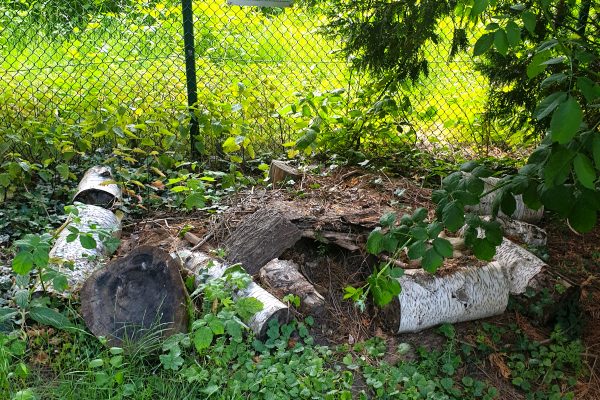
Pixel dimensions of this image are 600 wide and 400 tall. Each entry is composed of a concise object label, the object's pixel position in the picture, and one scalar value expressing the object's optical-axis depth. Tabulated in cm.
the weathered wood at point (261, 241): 378
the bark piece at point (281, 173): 498
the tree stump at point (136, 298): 328
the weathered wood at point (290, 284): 356
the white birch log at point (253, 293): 332
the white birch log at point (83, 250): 366
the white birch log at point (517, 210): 464
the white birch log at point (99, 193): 467
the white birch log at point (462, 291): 354
